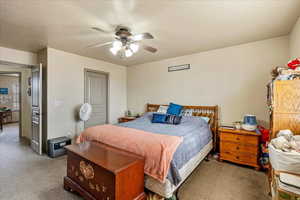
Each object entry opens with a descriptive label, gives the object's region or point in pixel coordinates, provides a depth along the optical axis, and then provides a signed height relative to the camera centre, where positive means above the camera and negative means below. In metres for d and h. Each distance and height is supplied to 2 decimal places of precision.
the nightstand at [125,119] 4.66 -0.67
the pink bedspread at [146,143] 1.69 -0.61
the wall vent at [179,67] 3.96 +0.85
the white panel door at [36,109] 3.33 -0.26
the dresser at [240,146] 2.66 -0.92
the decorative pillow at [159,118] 3.30 -0.45
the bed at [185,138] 1.73 -0.68
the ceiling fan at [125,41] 2.32 +0.92
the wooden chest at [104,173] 1.48 -0.84
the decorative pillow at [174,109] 3.74 -0.28
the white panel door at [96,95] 4.31 +0.08
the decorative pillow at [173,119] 3.15 -0.46
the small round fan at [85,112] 3.62 -0.35
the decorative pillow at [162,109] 3.95 -0.30
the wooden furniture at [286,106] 1.73 -0.10
